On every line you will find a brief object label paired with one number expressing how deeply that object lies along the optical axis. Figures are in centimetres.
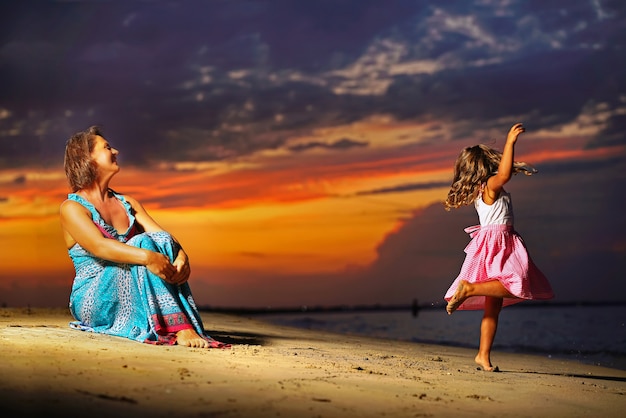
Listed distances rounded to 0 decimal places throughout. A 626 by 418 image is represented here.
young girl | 560
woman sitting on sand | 540
